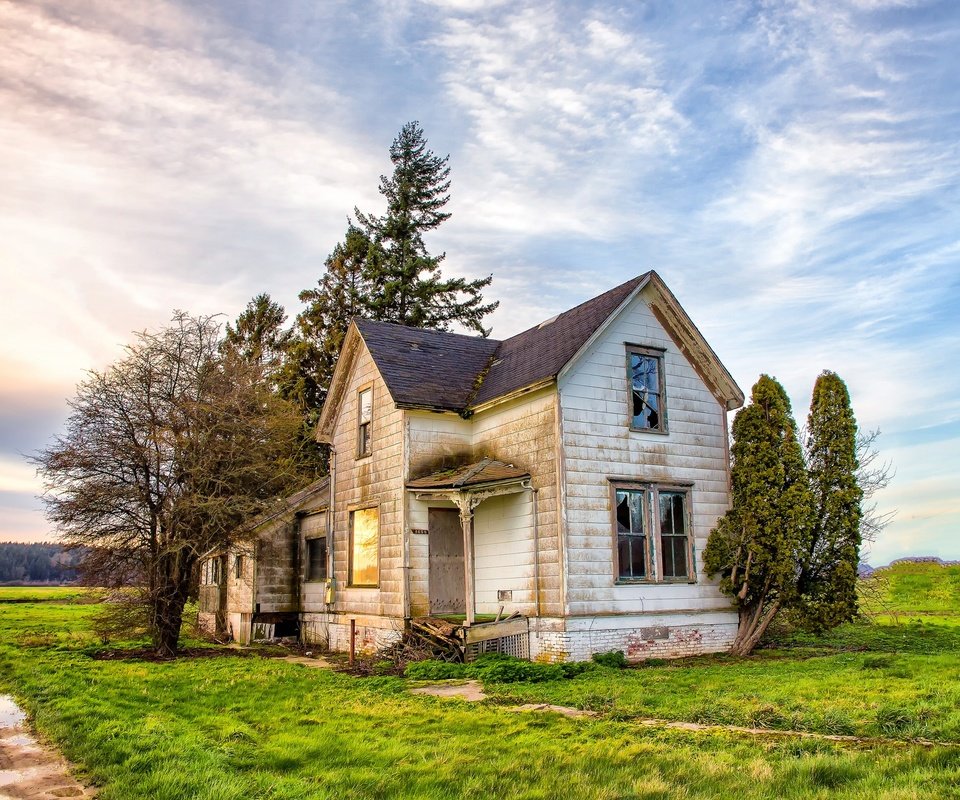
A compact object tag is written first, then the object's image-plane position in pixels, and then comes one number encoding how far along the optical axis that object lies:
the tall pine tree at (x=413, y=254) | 38.41
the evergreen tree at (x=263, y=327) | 39.59
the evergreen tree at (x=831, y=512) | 15.91
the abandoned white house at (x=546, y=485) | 15.66
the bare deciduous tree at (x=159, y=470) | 18.44
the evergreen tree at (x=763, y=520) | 16.11
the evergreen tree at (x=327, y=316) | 35.84
